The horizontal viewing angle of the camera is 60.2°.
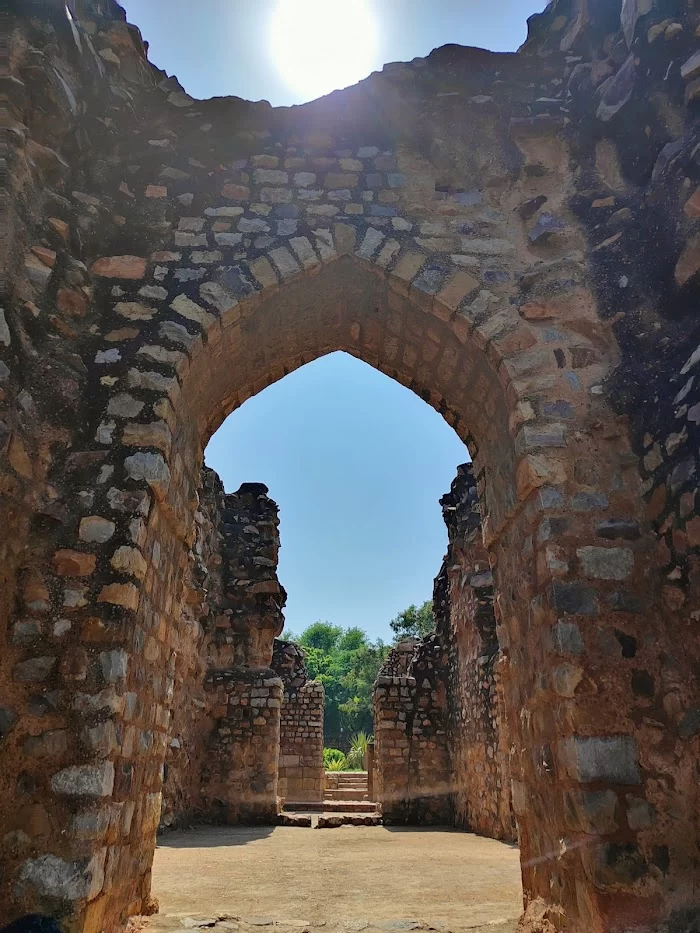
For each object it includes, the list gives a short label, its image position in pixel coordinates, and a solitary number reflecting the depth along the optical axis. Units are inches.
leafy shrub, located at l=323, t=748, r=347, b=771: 982.7
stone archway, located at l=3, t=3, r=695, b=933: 102.9
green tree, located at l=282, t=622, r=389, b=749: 1641.2
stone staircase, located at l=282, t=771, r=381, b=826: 471.5
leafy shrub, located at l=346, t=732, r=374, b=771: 1075.7
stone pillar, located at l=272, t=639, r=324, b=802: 591.5
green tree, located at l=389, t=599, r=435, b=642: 1721.2
